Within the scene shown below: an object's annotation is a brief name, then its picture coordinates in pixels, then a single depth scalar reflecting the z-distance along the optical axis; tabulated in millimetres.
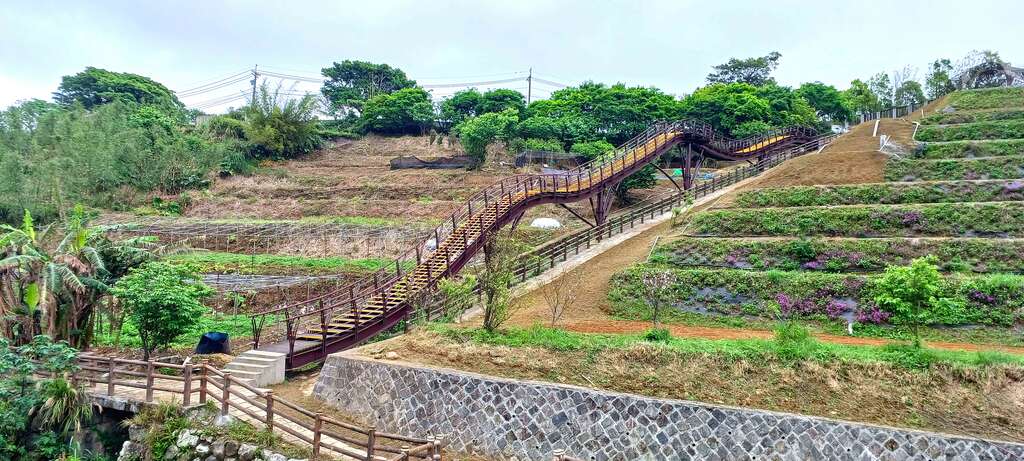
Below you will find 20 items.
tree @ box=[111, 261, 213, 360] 15023
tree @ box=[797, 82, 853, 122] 58375
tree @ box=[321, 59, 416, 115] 77375
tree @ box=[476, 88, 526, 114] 62094
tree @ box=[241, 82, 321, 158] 56531
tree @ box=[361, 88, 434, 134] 65000
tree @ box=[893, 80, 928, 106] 58978
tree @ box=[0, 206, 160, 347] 14701
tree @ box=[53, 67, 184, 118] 64875
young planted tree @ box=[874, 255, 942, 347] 13180
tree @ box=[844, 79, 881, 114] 58312
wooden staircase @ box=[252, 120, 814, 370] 17047
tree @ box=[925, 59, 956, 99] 57500
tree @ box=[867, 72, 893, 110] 61847
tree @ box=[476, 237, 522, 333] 15445
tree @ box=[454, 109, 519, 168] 46656
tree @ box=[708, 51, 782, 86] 69750
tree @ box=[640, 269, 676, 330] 17338
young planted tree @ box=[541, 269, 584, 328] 21131
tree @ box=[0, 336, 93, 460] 12227
